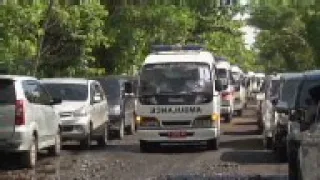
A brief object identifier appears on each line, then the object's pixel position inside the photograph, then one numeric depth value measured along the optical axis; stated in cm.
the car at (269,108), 1914
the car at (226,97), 3362
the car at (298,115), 1104
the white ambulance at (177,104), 1961
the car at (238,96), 3906
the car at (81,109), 1994
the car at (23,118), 1522
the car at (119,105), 2464
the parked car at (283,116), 1689
